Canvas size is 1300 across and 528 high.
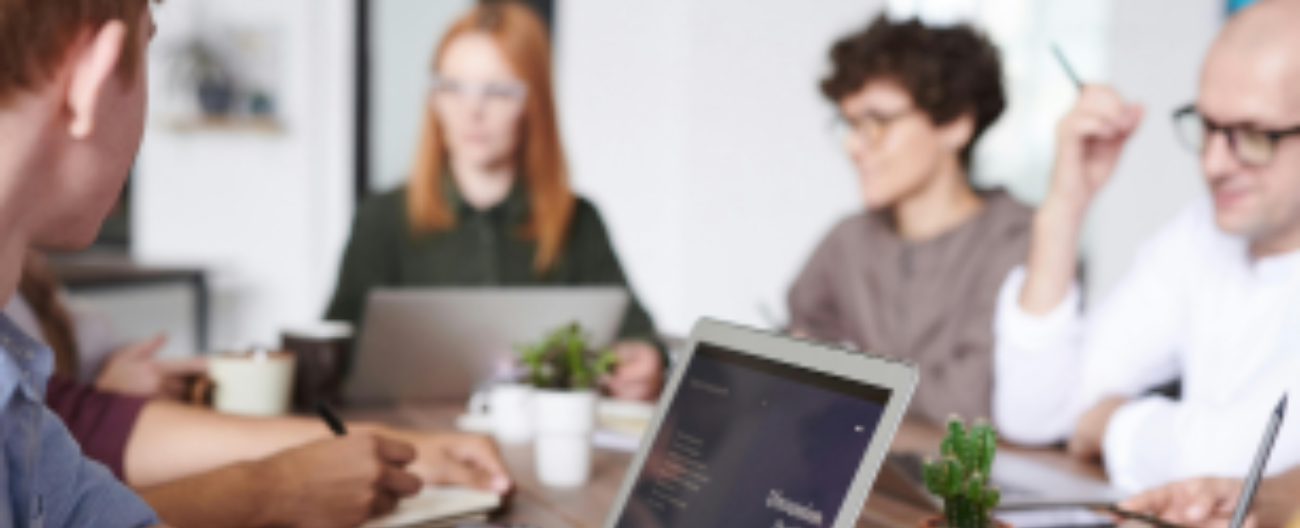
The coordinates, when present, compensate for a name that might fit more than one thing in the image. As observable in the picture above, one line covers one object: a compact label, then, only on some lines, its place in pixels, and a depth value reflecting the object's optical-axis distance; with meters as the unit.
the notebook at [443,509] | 1.06
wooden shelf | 4.56
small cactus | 0.80
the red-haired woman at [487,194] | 2.41
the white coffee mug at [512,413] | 1.50
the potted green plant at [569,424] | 1.27
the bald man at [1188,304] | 1.28
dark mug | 1.67
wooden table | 1.12
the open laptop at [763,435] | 0.74
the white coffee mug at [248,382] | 1.56
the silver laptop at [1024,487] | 1.15
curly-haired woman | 2.12
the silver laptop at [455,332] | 1.66
